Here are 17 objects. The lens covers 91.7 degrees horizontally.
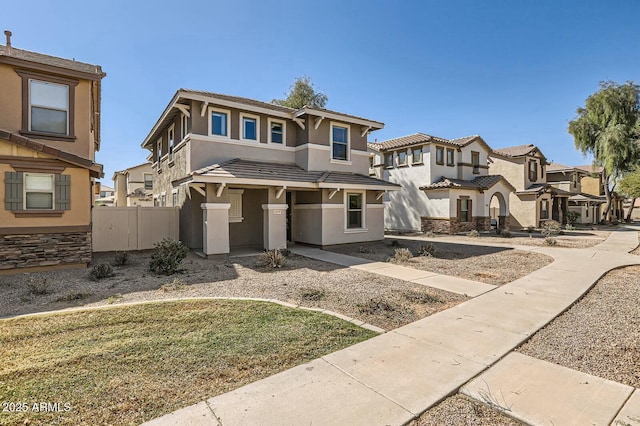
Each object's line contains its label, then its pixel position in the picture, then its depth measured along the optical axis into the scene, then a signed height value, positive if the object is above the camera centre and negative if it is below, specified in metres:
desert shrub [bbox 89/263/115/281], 8.41 -1.64
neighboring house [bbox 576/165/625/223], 39.80 +2.84
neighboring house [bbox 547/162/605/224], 34.41 +2.81
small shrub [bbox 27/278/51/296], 6.88 -1.67
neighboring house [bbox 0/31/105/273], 8.62 +1.43
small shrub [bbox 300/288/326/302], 6.75 -1.82
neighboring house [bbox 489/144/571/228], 26.78 +2.34
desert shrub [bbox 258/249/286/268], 10.02 -1.56
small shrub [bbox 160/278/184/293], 7.32 -1.79
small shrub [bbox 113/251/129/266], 10.26 -1.57
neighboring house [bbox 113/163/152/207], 33.38 +3.25
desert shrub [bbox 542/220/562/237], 21.73 -1.19
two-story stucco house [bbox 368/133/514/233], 22.64 +2.17
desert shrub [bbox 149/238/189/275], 8.98 -1.33
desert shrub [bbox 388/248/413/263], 11.27 -1.63
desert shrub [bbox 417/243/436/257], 12.70 -1.62
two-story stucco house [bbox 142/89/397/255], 11.78 +1.69
